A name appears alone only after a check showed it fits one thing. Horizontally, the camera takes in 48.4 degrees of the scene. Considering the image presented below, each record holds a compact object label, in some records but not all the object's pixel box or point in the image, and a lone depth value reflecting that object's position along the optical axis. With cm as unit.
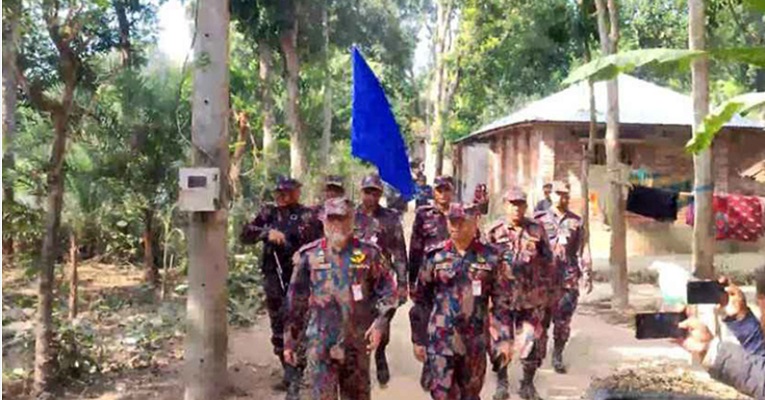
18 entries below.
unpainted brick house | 1716
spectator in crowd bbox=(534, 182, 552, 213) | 968
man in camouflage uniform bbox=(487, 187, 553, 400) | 698
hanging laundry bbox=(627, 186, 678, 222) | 1437
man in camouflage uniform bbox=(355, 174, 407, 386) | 712
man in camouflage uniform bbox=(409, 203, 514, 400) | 529
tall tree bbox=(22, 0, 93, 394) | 648
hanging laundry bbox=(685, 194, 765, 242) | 1544
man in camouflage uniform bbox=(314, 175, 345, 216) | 718
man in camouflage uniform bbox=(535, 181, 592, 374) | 797
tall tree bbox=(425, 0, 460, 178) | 3053
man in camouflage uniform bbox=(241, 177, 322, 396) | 721
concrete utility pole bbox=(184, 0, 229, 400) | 609
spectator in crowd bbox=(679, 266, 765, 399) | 340
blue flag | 882
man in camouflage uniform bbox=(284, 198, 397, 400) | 533
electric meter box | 595
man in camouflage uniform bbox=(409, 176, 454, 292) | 751
